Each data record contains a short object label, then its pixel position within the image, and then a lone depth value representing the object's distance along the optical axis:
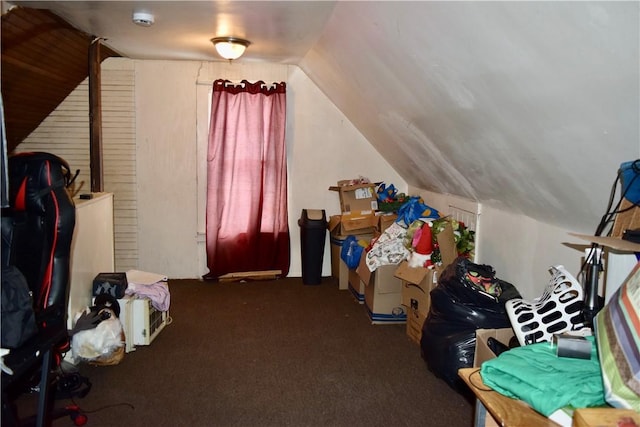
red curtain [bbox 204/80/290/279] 5.02
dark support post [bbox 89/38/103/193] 3.95
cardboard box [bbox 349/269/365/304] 4.45
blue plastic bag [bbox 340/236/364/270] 4.50
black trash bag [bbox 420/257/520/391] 2.72
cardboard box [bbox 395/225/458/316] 3.42
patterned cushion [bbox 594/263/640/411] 1.16
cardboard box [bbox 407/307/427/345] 3.53
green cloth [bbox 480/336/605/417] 1.32
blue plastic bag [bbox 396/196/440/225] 4.09
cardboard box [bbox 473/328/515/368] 2.45
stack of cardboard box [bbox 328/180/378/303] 4.77
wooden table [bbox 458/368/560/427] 1.33
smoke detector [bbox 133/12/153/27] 3.31
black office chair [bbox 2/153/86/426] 2.11
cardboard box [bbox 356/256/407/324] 3.87
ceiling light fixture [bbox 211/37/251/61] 3.96
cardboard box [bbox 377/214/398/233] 4.47
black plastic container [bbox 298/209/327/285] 5.03
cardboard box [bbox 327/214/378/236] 4.76
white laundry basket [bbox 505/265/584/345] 2.06
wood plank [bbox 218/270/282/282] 5.14
